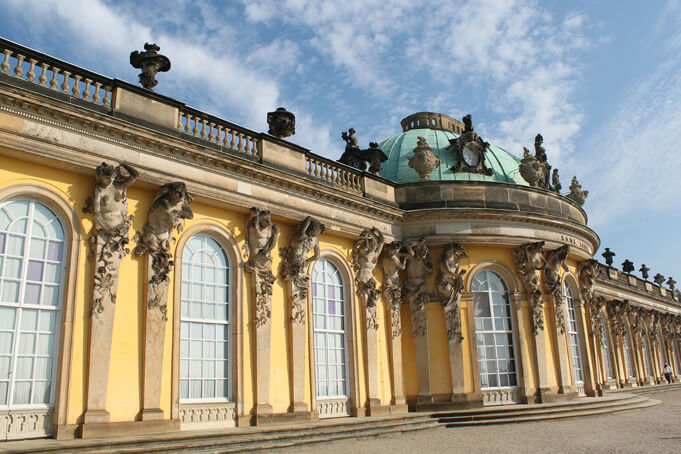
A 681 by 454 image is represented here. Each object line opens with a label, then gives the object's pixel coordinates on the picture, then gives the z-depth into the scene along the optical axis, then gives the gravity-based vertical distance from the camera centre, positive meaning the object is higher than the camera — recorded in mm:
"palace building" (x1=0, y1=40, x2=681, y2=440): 11500 +2924
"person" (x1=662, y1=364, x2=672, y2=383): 39750 +192
